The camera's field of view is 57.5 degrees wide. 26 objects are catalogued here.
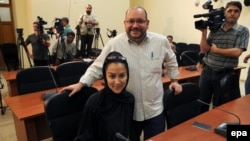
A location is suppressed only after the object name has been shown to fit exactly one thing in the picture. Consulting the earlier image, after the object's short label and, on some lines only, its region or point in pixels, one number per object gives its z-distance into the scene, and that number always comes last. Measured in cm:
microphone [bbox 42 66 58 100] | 219
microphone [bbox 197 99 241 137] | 141
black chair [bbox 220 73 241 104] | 218
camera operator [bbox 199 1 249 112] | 228
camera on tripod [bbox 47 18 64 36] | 387
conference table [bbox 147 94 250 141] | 140
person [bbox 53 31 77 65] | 470
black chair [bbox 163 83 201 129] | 176
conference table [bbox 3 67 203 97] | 296
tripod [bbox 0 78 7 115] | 352
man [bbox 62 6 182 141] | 158
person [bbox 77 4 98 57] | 599
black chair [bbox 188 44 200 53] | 592
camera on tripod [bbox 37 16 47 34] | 362
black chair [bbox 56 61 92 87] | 279
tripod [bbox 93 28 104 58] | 579
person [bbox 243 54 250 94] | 258
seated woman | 147
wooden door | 636
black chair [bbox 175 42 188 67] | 608
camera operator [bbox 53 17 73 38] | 416
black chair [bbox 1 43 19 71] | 554
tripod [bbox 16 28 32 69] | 396
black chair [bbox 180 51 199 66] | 447
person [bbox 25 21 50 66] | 418
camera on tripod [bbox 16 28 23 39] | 395
